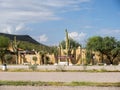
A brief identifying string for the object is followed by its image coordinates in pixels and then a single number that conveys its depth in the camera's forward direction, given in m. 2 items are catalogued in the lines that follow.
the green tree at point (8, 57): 67.81
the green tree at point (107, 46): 68.12
